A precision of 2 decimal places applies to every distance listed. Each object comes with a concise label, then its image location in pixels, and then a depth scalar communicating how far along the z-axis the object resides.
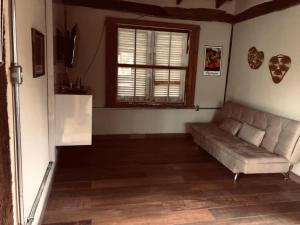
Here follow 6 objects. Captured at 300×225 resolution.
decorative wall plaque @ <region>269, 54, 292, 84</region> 3.34
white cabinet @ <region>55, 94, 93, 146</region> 2.93
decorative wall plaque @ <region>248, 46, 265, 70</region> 3.86
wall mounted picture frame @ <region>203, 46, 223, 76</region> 4.59
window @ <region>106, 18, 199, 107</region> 4.23
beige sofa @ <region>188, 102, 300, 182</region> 2.93
